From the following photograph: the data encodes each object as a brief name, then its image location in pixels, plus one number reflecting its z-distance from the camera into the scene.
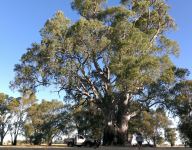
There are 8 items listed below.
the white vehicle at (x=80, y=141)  21.50
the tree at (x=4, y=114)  34.22
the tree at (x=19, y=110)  33.85
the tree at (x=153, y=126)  27.12
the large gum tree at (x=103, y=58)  15.41
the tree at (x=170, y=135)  36.24
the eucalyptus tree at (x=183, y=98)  17.09
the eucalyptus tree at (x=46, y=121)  33.33
